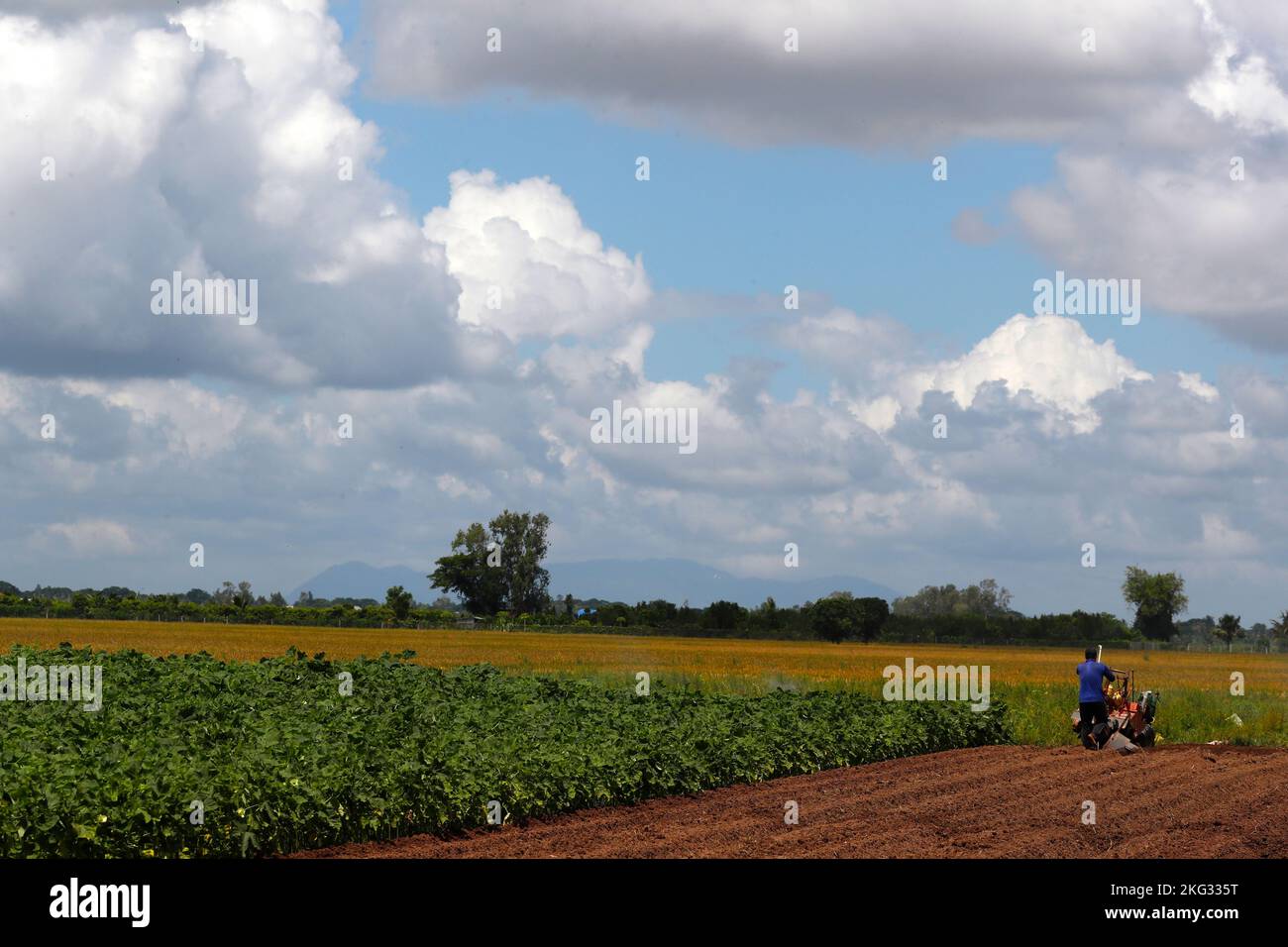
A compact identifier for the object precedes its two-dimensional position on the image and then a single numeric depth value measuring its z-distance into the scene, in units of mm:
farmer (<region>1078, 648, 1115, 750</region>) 26547
